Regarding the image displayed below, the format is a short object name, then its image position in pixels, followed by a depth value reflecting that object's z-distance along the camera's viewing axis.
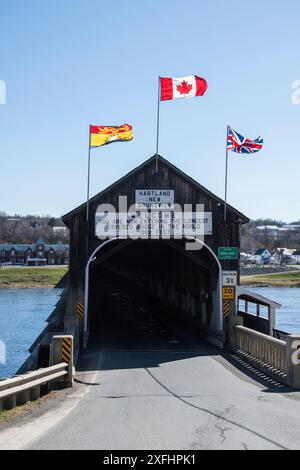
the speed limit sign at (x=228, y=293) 25.47
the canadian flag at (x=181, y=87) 24.48
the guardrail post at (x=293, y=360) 15.95
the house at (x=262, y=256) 186.12
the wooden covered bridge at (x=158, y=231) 25.05
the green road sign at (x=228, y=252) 25.78
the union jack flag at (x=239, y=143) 25.38
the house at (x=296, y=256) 187.88
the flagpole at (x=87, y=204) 25.29
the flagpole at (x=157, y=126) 25.90
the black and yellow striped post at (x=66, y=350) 16.28
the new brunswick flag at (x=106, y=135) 25.52
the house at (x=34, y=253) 164.25
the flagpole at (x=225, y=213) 26.08
